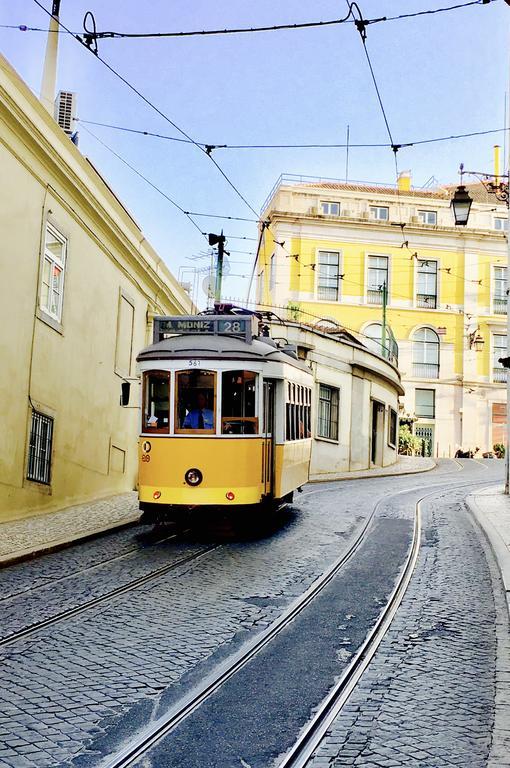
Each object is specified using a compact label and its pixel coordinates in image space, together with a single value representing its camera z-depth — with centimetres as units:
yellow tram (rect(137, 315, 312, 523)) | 1171
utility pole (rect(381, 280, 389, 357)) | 3653
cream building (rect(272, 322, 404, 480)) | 2842
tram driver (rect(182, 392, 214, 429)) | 1190
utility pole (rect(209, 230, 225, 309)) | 2453
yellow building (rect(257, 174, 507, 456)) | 4534
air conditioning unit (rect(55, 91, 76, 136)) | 1984
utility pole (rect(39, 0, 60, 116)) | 1822
